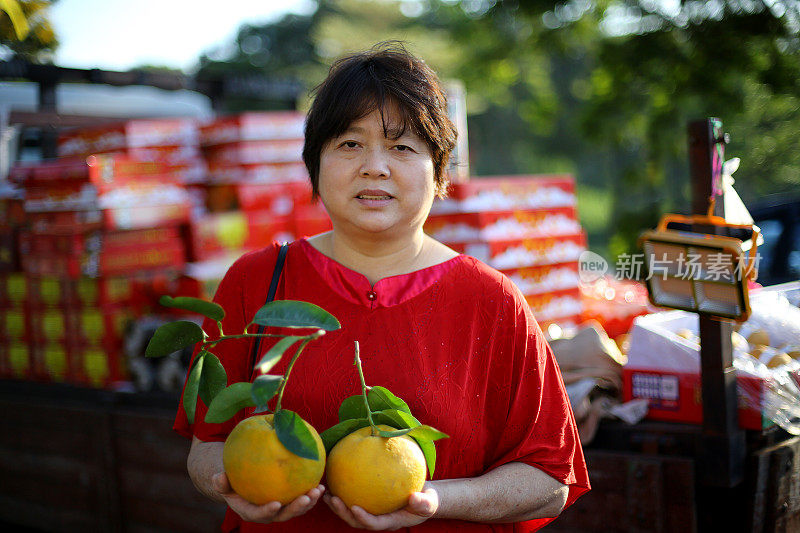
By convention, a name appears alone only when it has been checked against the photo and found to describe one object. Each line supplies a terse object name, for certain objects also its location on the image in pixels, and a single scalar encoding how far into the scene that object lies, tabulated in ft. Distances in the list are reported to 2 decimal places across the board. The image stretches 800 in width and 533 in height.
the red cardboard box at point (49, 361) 12.43
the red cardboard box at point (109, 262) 11.94
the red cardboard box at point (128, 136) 13.82
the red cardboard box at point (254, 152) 14.62
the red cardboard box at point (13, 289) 13.06
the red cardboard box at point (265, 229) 13.89
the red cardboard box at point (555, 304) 12.45
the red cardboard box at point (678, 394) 6.95
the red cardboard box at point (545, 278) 12.32
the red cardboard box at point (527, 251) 11.87
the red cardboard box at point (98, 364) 11.81
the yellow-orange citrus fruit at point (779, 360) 7.63
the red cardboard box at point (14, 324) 13.04
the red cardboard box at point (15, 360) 13.05
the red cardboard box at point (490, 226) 11.89
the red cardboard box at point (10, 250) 13.28
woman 4.73
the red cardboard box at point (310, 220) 14.11
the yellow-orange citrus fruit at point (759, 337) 8.15
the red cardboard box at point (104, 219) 12.18
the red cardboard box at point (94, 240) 12.09
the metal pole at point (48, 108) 14.03
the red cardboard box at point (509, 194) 11.94
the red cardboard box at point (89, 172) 12.38
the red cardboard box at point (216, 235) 13.55
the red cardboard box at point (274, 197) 14.32
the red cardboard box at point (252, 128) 14.64
